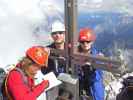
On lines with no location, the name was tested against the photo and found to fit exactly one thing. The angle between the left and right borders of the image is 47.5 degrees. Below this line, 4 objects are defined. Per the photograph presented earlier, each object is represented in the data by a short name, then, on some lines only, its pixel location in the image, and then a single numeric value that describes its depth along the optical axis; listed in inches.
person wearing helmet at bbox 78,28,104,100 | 71.3
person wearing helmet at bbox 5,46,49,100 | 59.6
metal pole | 67.4
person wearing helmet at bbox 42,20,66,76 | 73.9
